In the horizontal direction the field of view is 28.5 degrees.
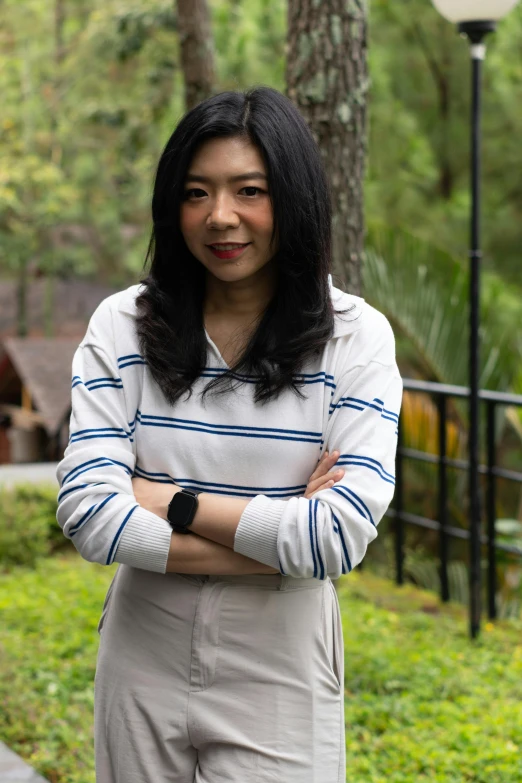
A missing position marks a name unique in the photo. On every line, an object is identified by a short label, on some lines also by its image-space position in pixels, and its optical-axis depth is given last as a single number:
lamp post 4.65
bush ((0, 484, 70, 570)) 6.52
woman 1.75
